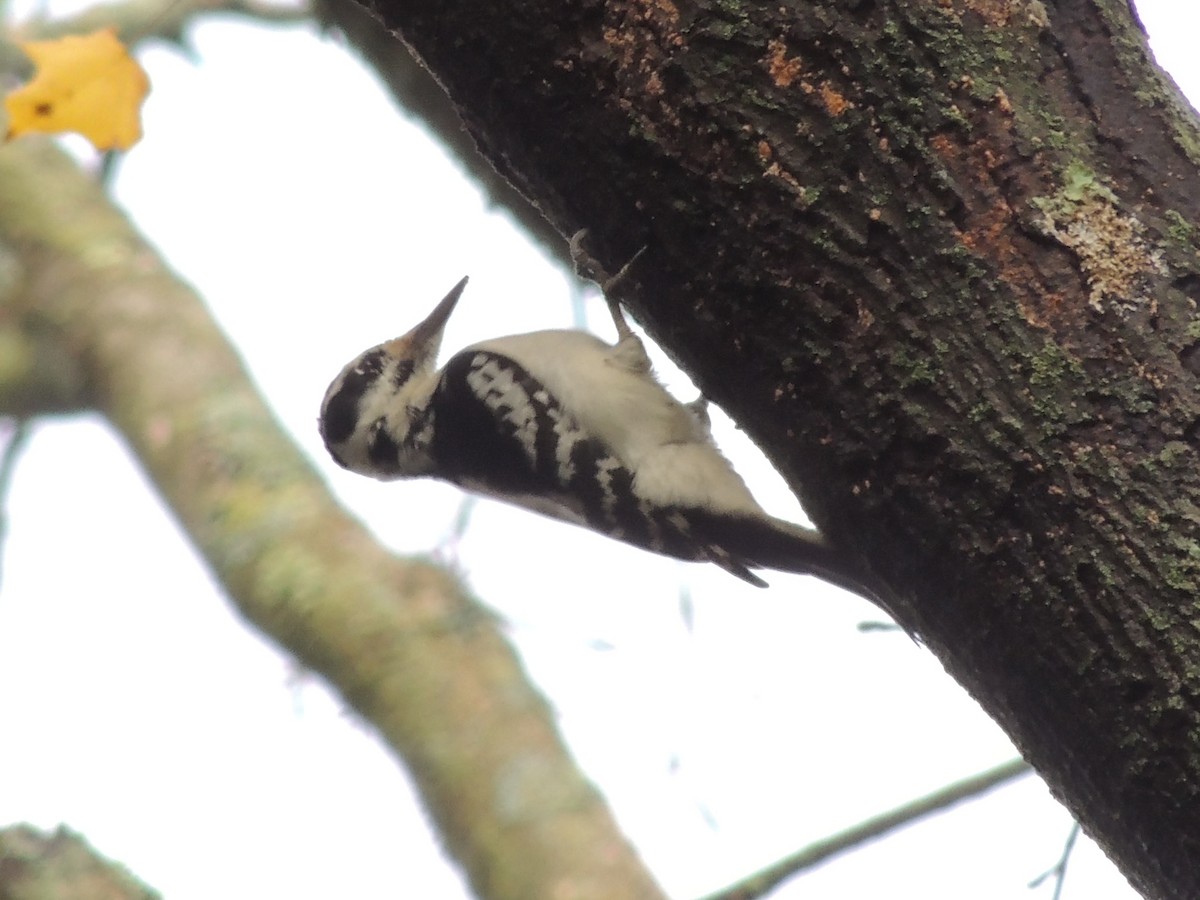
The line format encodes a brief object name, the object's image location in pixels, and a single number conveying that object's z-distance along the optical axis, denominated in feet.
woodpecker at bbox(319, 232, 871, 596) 23.16
